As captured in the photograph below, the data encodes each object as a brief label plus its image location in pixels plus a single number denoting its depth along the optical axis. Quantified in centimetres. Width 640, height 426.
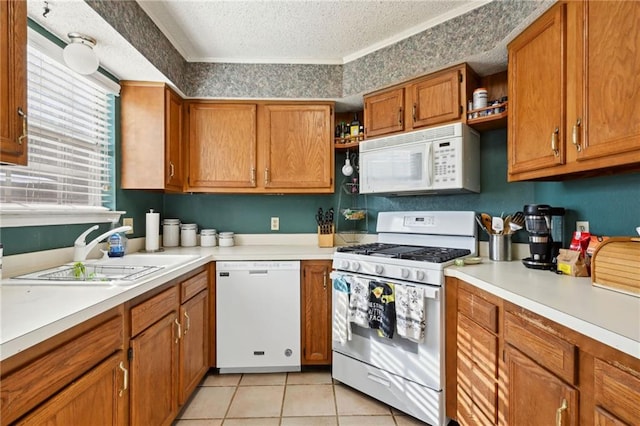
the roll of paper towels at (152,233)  233
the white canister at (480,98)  188
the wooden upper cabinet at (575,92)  107
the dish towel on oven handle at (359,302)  188
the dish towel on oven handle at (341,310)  199
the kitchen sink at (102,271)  124
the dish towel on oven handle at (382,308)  177
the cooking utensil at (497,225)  186
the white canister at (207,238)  262
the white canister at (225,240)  262
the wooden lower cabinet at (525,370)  79
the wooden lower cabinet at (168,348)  130
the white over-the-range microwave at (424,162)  192
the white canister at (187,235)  260
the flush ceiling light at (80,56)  148
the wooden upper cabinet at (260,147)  248
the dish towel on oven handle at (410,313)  167
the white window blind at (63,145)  150
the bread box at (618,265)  106
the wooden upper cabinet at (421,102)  194
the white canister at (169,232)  260
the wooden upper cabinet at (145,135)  216
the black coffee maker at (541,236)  153
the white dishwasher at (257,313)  220
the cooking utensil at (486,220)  199
